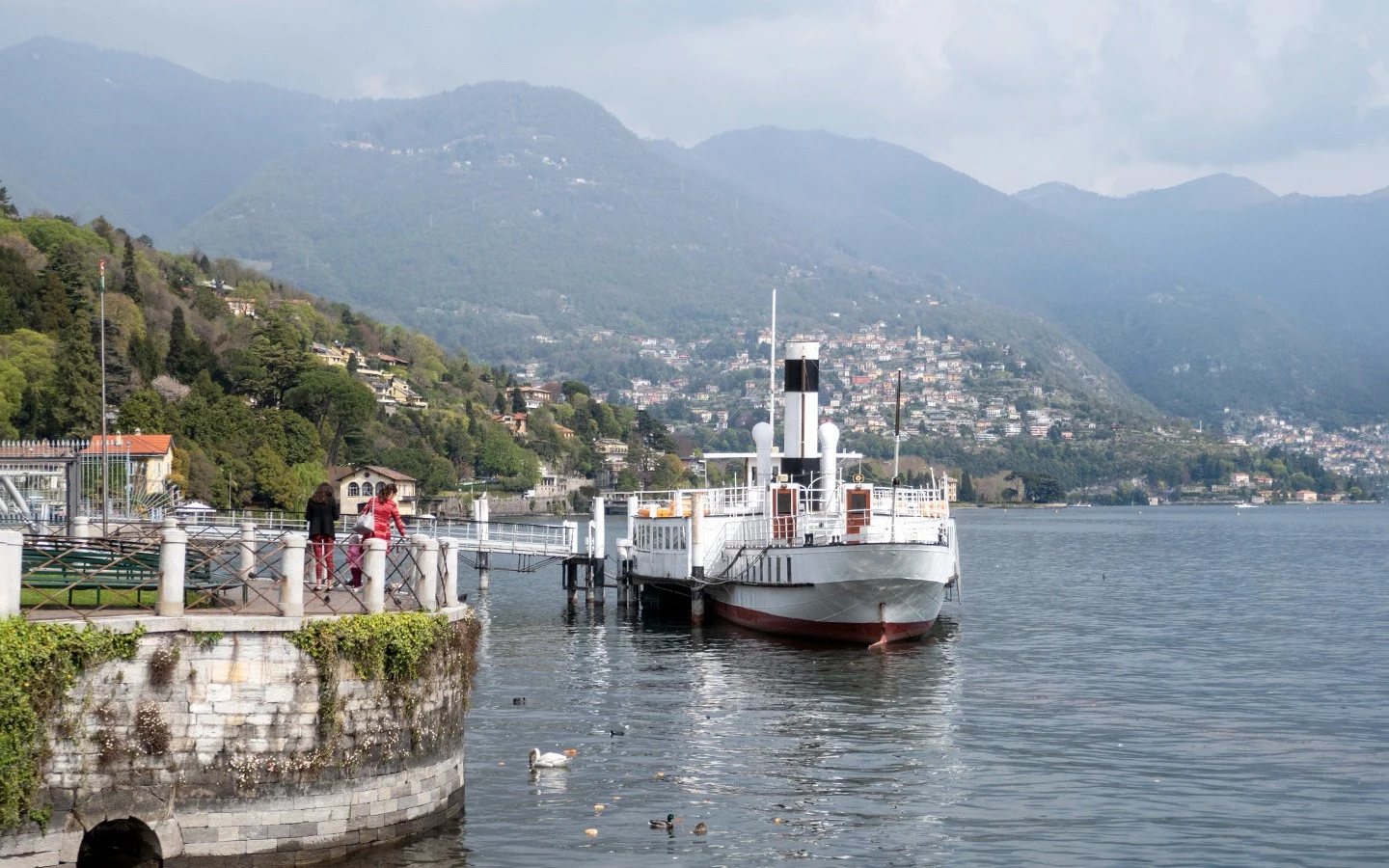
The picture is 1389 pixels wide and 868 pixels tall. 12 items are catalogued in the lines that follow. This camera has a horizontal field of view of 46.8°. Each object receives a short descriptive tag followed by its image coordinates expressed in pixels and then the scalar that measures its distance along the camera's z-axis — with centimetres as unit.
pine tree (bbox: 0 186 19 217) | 14424
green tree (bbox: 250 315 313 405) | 13575
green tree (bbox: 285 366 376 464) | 13800
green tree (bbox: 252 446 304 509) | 11162
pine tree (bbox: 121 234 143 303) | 12938
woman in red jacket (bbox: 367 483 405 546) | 2302
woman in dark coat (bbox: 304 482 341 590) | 2159
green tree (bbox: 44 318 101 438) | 9325
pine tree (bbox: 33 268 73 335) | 10744
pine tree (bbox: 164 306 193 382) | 12388
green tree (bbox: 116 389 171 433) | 9894
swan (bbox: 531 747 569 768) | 2672
